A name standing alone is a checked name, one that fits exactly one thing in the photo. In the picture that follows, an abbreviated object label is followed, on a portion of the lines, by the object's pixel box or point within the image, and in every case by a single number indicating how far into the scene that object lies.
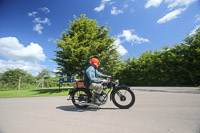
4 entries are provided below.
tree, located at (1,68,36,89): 13.79
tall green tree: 10.73
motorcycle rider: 3.71
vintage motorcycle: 3.75
